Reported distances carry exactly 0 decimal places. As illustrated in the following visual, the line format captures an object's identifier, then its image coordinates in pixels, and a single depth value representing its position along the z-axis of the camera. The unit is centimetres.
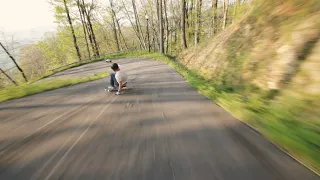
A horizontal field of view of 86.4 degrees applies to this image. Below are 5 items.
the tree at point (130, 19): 3295
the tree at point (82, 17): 2726
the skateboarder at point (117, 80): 700
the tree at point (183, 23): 1898
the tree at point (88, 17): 2782
